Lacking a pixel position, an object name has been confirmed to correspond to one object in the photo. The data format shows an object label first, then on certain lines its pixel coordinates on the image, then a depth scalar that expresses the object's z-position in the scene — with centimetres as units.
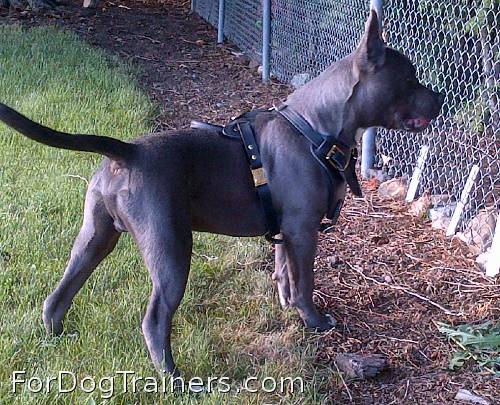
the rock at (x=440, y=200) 511
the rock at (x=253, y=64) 889
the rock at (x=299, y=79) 757
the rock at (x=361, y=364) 339
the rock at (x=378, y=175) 570
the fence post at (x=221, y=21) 1025
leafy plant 351
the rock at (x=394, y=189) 538
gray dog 314
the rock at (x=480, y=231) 460
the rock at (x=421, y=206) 511
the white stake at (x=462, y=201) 477
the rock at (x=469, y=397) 325
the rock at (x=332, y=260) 449
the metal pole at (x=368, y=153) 574
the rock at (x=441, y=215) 493
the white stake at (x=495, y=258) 432
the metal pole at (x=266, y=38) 821
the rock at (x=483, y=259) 445
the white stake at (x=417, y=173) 526
